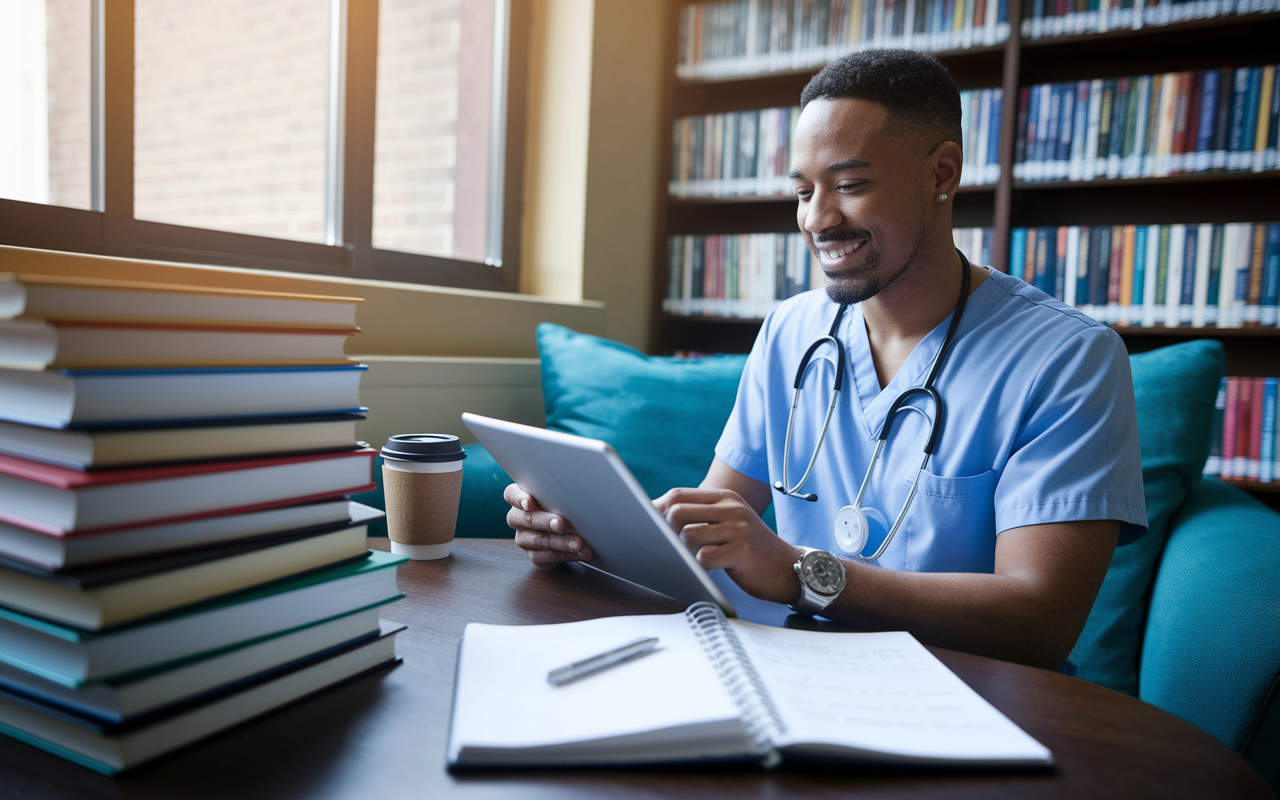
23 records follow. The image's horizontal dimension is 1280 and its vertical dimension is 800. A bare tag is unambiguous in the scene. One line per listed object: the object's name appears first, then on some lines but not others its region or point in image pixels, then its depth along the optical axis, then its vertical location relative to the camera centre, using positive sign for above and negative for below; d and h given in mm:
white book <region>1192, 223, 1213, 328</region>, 2072 +229
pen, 555 -237
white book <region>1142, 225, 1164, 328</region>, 2133 +211
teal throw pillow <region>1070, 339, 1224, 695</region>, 1392 -211
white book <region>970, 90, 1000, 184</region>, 2305 +616
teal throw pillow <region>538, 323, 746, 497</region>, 1742 -150
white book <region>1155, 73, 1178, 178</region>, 2082 +622
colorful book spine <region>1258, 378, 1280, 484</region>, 2047 -187
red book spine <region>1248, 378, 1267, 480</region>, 2059 -175
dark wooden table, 452 -263
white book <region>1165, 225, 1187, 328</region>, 2107 +214
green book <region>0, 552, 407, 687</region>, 435 -188
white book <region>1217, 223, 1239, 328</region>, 2043 +216
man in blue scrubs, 853 -110
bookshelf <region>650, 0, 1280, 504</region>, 2104 +504
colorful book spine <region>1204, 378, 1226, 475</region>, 2090 -224
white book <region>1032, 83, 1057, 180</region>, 2215 +615
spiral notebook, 481 -245
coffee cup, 922 -190
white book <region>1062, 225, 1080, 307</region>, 2221 +258
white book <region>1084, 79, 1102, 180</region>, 2150 +617
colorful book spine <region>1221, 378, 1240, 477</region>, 2082 -170
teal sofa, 1015 -280
